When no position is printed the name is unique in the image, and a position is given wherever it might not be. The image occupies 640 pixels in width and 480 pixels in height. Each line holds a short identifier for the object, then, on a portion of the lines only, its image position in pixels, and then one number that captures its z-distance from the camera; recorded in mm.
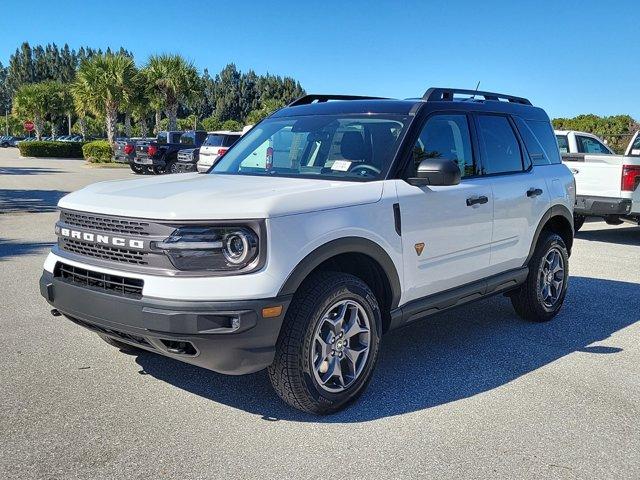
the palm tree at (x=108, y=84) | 37281
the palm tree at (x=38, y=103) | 64812
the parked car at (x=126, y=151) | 26177
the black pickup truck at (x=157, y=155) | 24953
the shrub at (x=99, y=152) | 34331
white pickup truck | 10133
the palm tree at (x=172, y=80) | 40469
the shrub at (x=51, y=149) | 41562
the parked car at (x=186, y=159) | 23206
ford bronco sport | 3178
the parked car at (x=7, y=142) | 73375
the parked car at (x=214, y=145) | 20125
